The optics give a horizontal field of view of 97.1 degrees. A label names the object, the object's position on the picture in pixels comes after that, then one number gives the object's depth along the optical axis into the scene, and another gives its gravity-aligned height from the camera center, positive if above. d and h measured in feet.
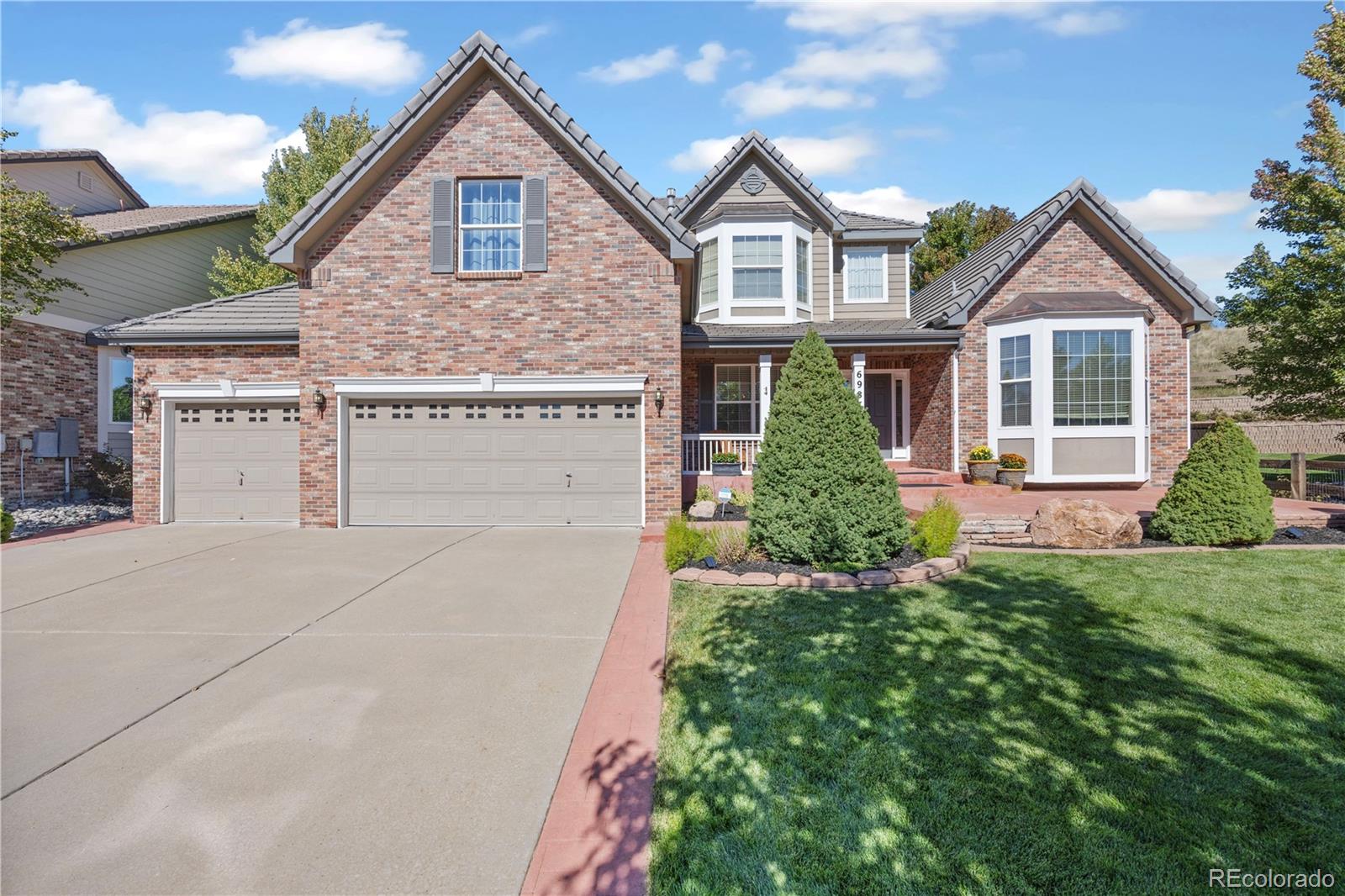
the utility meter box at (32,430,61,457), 42.16 +0.21
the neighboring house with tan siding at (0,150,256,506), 41.88 +11.59
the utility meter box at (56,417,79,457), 43.73 +0.67
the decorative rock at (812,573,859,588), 20.53 -4.55
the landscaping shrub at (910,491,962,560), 23.18 -3.22
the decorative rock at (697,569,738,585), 21.15 -4.64
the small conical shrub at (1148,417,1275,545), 25.34 -2.03
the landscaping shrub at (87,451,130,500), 43.27 -2.19
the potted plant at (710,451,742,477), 43.01 -1.14
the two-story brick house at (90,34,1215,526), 33.73 +5.77
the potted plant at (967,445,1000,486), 41.24 -1.09
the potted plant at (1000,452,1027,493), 41.01 -1.42
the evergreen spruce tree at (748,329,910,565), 22.17 -1.18
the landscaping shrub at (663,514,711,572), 22.88 -3.77
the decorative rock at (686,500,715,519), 34.01 -3.57
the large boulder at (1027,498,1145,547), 25.89 -3.37
